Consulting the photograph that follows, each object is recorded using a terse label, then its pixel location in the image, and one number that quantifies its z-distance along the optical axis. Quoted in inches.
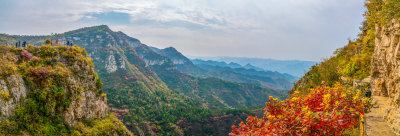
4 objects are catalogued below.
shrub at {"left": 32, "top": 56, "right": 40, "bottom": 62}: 780.8
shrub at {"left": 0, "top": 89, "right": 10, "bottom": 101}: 587.7
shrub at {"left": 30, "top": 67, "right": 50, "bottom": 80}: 727.6
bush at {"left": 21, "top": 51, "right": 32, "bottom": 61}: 758.4
